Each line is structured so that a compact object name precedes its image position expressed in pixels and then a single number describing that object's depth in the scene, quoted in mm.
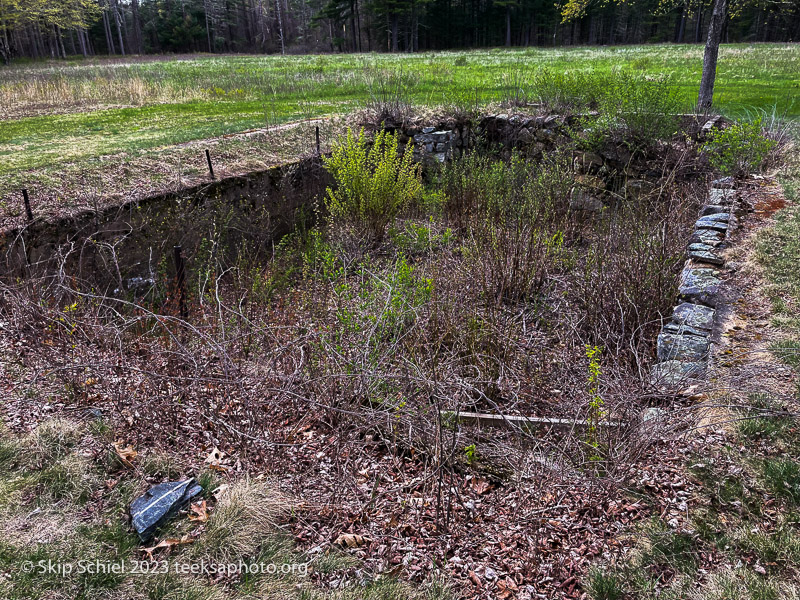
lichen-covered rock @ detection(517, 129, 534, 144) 9156
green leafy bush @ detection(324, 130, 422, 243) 6645
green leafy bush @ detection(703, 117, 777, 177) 6320
